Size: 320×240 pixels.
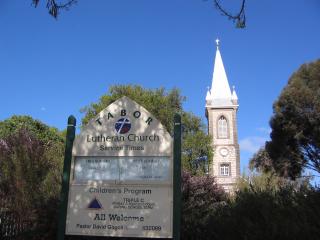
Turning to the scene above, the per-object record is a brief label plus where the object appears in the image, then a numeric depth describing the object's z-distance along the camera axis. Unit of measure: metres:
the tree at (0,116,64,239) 8.55
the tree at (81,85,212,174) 30.31
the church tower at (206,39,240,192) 67.56
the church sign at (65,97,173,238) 6.23
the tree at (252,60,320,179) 25.84
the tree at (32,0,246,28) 5.88
